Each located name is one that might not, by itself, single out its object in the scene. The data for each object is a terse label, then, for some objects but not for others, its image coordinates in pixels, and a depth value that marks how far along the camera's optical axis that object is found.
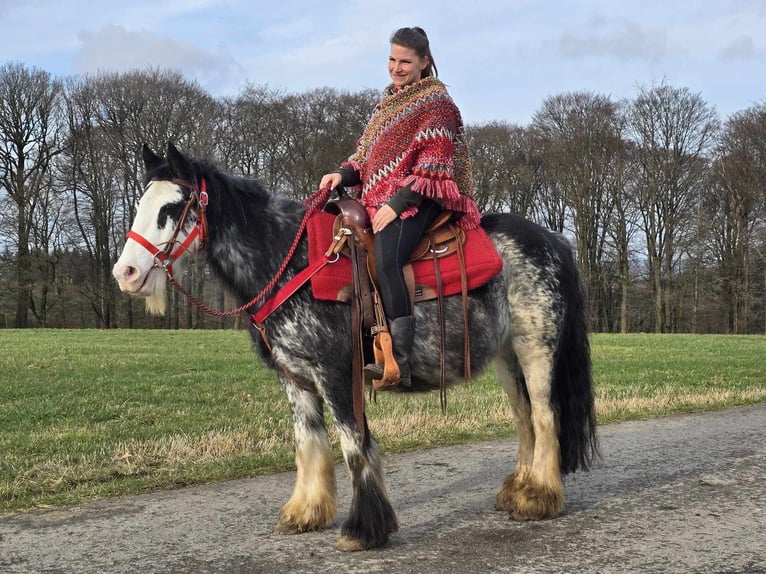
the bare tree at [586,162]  43.97
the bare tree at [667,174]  43.22
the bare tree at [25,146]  42.00
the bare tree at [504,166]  44.03
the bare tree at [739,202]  40.03
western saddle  4.60
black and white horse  4.46
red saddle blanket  4.59
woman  4.68
